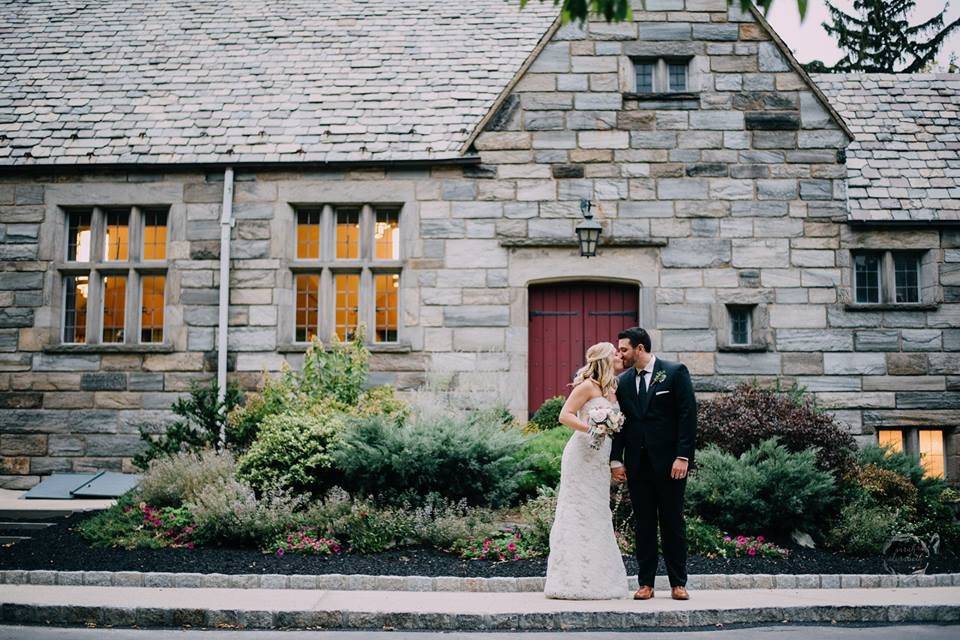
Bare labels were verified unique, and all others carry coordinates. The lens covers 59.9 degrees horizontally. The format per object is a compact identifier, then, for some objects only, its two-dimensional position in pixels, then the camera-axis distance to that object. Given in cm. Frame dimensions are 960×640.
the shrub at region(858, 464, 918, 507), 865
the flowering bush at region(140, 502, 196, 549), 806
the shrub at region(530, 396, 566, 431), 1086
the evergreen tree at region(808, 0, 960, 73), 2489
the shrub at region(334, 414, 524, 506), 848
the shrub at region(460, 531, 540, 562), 750
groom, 621
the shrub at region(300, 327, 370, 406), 1052
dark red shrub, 899
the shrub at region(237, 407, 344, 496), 879
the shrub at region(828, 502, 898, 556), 786
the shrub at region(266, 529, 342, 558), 763
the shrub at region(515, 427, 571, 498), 916
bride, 617
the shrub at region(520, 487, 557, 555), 766
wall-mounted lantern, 1105
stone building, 1143
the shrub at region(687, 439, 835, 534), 807
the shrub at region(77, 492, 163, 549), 796
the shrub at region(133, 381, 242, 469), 1027
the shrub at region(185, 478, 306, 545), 791
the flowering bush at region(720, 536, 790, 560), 766
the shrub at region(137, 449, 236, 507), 898
